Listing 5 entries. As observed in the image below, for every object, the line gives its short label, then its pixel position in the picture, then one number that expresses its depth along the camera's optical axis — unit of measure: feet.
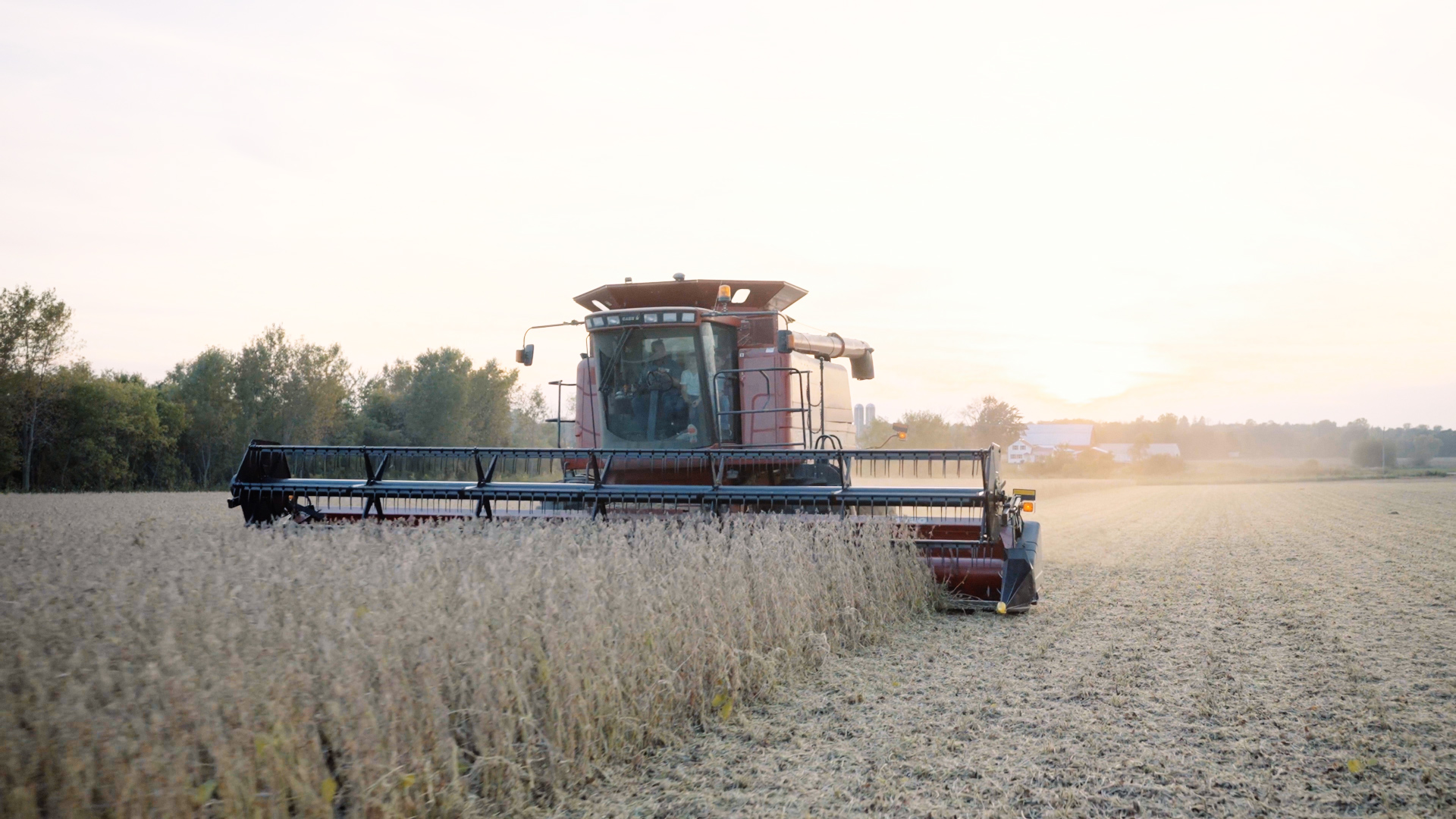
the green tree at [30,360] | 85.66
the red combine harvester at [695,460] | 24.29
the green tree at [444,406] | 152.46
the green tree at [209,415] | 114.01
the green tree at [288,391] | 123.13
